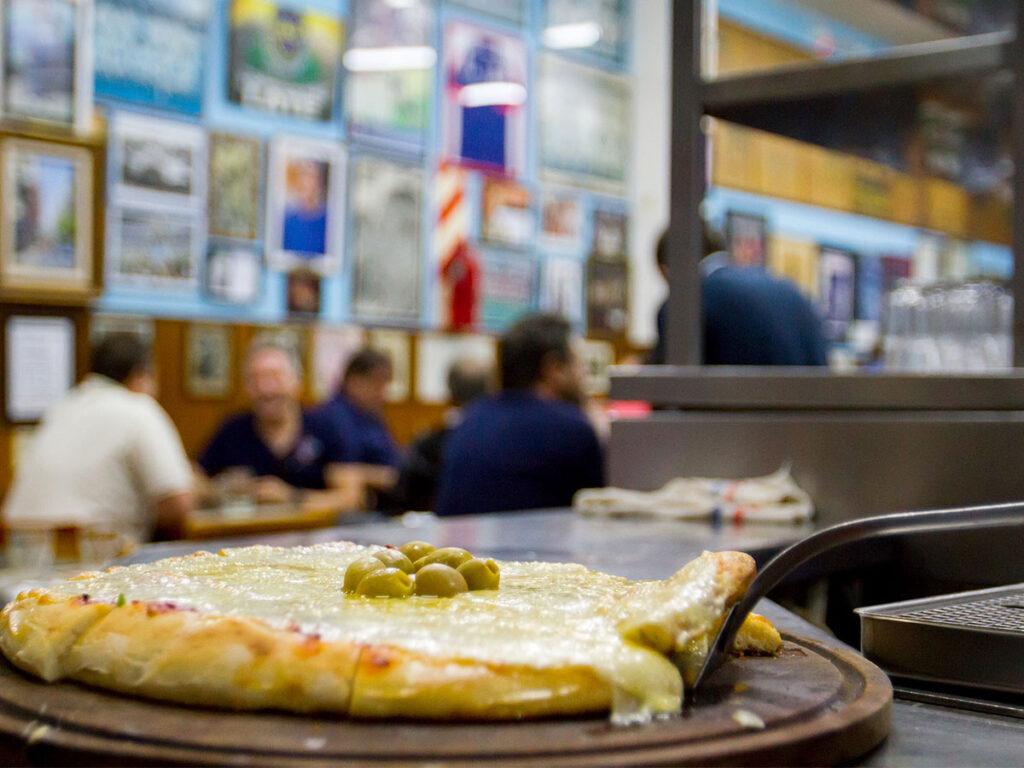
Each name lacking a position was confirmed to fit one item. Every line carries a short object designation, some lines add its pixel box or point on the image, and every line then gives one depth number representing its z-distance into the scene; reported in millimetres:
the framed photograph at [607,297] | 8148
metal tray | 1042
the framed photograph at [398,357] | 6867
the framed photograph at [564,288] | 7836
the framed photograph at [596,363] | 8039
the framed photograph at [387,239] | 6695
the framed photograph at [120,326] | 5414
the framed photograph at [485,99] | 7242
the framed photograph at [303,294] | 6383
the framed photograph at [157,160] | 5559
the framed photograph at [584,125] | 7859
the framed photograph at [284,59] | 6059
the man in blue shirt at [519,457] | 3508
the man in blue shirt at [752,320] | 2994
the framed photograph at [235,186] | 5973
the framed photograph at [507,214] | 7438
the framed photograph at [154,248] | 5559
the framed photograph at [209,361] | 5844
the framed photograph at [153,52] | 5465
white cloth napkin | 2242
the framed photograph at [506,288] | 7414
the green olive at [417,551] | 1116
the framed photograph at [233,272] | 5973
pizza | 781
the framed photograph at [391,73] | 6633
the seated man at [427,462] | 5496
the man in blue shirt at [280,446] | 5656
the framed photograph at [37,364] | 4742
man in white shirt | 4293
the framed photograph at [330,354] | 6469
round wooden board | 708
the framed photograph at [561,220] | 7836
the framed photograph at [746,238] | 8547
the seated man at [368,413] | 6121
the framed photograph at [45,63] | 4887
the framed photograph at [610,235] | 8180
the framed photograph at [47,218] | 4691
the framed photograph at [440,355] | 7098
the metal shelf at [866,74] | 2268
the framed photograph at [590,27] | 7898
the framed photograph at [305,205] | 6277
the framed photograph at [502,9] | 7320
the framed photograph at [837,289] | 9273
